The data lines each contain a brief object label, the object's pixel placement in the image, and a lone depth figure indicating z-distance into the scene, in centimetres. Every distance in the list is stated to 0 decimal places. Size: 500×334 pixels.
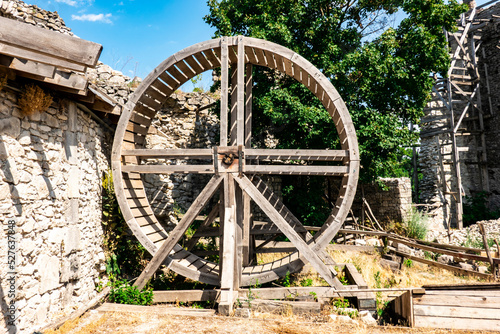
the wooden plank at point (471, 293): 399
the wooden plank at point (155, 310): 421
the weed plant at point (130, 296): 468
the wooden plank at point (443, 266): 609
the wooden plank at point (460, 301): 391
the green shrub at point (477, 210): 1153
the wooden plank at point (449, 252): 574
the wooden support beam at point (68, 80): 349
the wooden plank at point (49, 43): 279
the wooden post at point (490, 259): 568
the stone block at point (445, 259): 697
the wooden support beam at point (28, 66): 298
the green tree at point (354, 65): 810
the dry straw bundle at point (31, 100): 336
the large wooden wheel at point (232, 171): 487
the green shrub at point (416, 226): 905
